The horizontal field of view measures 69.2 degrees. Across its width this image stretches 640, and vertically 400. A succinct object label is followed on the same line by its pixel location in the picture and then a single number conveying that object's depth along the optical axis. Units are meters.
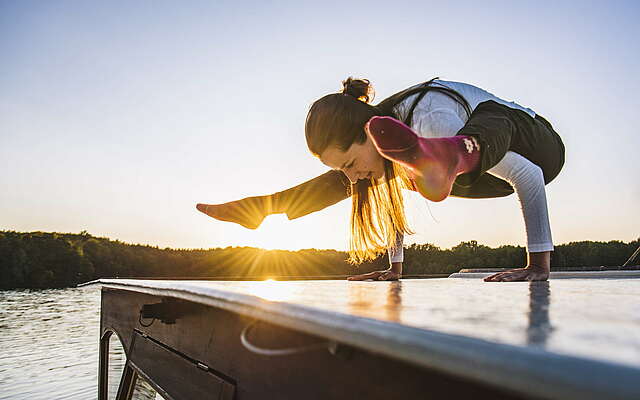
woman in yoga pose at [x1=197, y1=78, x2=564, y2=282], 0.92
